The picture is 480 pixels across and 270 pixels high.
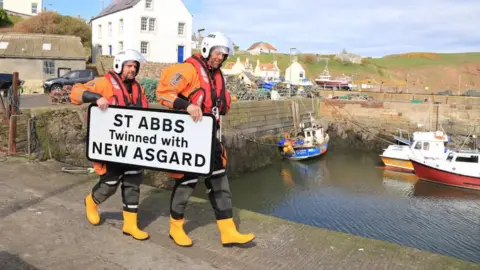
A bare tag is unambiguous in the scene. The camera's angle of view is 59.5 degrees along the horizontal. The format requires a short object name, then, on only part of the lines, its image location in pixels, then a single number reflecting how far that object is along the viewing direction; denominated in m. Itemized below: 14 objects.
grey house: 26.67
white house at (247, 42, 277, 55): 117.04
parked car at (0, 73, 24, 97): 19.44
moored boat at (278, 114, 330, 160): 24.96
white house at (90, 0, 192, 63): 33.03
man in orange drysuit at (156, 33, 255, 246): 3.66
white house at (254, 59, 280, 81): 63.22
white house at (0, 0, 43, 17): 49.28
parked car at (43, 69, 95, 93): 20.88
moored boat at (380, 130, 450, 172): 22.31
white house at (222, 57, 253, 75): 60.44
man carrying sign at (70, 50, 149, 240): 4.02
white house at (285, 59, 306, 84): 60.41
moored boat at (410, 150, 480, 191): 19.48
